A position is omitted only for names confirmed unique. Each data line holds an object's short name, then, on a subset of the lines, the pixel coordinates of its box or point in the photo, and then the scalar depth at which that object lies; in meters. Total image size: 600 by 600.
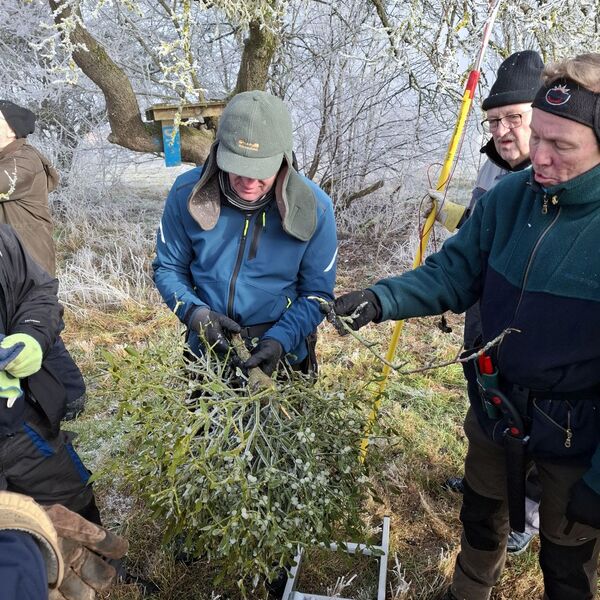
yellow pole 2.31
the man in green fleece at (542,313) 1.44
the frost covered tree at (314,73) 4.86
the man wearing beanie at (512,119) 2.16
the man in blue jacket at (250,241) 1.95
